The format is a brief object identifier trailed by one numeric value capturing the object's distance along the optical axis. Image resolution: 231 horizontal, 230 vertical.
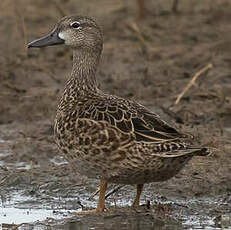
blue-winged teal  13.45
